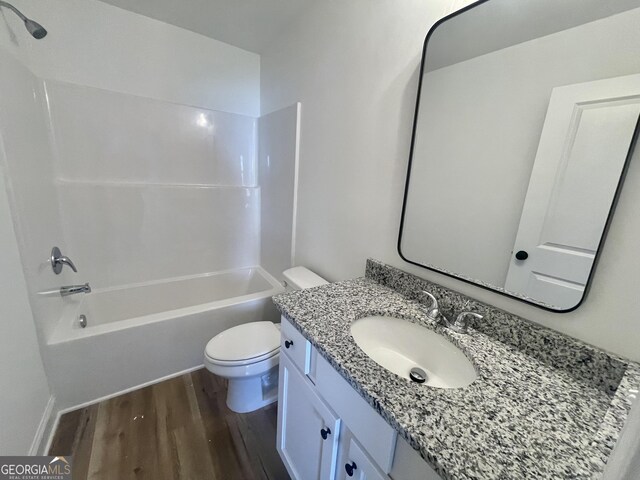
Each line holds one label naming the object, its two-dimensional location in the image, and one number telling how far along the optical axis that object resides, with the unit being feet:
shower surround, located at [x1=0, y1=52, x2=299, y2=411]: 4.77
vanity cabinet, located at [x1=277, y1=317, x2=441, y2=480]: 1.95
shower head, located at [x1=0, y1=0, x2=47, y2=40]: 4.07
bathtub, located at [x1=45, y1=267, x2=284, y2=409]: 4.75
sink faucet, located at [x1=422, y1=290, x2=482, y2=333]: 2.92
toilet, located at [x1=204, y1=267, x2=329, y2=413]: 4.47
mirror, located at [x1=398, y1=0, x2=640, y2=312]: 2.13
